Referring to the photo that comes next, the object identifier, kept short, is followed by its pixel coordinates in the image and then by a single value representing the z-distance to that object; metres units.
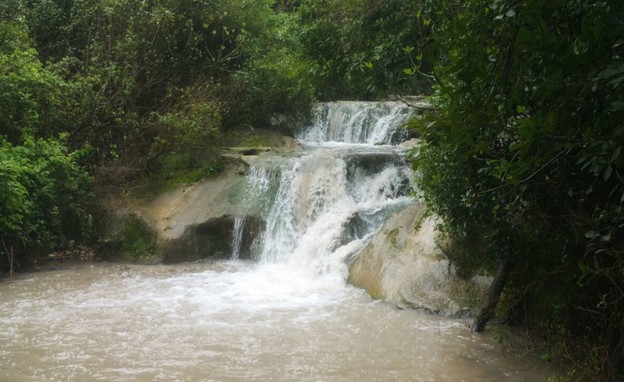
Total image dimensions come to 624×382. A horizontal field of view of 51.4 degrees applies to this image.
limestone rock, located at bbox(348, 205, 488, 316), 7.66
